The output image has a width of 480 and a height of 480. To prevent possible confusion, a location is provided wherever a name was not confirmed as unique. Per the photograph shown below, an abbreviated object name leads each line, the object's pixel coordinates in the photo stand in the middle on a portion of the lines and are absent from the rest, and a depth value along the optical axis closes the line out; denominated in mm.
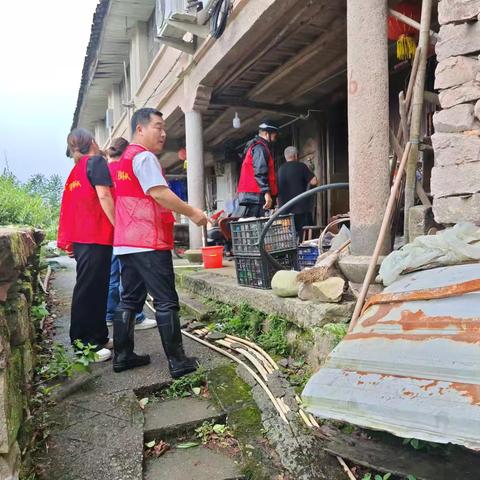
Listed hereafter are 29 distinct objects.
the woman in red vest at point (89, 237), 3180
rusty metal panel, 1387
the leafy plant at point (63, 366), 2605
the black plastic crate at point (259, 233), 3713
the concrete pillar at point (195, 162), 7176
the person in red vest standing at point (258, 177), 5441
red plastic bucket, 5895
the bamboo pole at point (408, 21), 3041
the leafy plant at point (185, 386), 2715
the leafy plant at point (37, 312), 3340
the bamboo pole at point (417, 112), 2975
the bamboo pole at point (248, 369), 2369
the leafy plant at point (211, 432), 2305
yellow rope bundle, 3922
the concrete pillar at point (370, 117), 3115
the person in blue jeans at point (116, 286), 3992
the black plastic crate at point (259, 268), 3686
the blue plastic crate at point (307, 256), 4105
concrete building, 3143
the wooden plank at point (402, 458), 1810
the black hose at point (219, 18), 5423
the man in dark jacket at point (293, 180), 6703
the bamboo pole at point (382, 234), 2674
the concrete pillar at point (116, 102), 14906
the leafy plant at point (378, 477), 1803
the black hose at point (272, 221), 3454
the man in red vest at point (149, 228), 2768
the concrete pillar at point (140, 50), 11031
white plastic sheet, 2283
